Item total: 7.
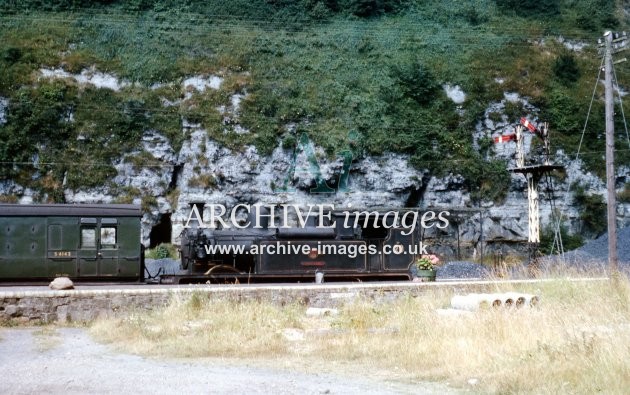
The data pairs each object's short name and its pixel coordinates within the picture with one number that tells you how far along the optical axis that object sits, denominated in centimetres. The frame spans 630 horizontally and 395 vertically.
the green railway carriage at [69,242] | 1789
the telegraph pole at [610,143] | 1791
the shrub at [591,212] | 3488
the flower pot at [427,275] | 1939
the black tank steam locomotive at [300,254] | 1930
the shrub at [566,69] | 4147
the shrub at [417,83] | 3859
